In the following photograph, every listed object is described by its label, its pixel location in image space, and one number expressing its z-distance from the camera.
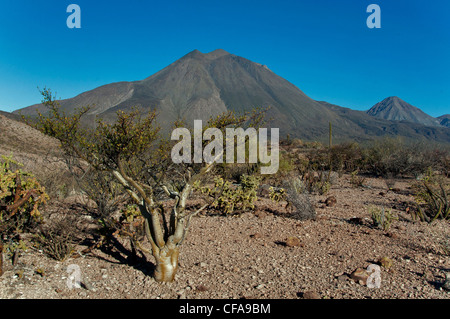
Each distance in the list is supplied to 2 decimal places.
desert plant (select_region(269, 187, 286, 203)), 7.03
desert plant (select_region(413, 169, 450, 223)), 5.89
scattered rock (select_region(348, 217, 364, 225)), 5.85
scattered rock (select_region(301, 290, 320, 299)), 3.17
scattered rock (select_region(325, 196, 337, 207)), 7.43
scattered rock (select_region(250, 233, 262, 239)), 5.19
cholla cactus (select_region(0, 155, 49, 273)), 3.91
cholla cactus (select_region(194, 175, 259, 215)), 6.58
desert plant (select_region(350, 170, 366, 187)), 10.72
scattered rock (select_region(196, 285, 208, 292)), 3.47
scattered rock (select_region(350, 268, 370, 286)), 3.50
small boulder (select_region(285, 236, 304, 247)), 4.77
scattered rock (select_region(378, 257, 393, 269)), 3.85
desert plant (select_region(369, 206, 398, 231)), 5.41
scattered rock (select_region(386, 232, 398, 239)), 5.02
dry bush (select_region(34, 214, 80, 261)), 4.27
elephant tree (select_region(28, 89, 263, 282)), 3.64
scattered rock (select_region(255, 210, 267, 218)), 6.38
